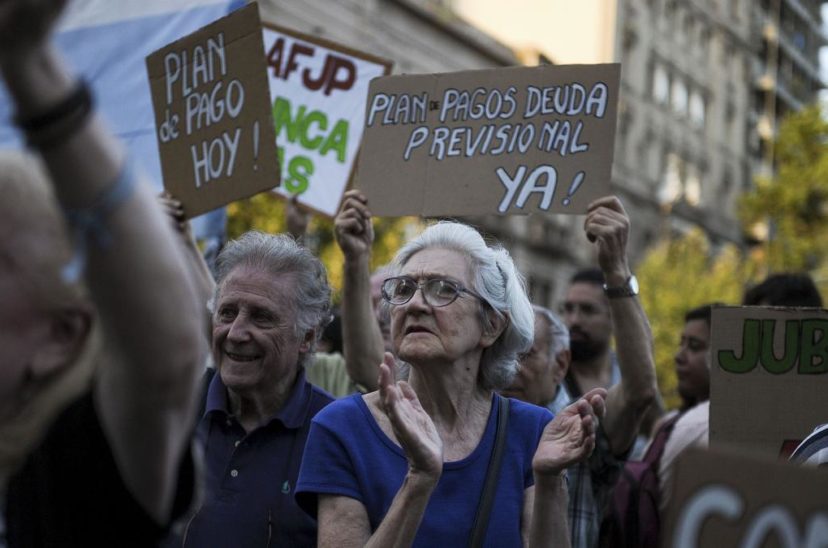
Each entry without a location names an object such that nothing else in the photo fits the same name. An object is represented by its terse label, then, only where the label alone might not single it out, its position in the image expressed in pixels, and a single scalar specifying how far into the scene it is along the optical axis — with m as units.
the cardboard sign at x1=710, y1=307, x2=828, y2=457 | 4.01
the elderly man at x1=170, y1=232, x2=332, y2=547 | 3.52
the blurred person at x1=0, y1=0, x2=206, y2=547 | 1.59
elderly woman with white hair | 3.19
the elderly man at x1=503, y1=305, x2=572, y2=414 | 4.87
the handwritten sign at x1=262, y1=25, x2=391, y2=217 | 5.97
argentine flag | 6.24
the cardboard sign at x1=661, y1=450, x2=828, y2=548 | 2.02
